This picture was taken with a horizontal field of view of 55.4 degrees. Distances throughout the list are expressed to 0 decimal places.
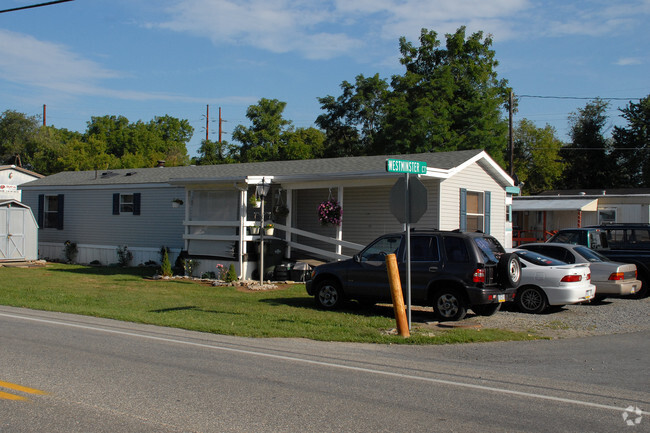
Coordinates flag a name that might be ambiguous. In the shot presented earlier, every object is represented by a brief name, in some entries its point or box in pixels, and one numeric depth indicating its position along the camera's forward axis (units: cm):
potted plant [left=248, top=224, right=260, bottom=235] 1941
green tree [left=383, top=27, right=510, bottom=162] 3838
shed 2433
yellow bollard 1041
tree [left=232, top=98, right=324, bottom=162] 5022
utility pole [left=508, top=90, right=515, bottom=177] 3462
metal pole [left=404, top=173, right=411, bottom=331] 1060
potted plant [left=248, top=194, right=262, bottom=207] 1863
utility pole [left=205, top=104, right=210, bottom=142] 5914
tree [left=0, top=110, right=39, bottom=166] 6106
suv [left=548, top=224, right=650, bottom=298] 1725
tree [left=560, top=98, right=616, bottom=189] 5666
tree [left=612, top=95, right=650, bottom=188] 5450
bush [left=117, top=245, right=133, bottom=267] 2486
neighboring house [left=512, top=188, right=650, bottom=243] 3152
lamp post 1752
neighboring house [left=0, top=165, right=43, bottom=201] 3791
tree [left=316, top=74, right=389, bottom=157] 4906
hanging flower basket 1853
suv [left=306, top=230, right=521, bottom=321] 1188
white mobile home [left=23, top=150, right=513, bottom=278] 1875
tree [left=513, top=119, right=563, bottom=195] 5875
